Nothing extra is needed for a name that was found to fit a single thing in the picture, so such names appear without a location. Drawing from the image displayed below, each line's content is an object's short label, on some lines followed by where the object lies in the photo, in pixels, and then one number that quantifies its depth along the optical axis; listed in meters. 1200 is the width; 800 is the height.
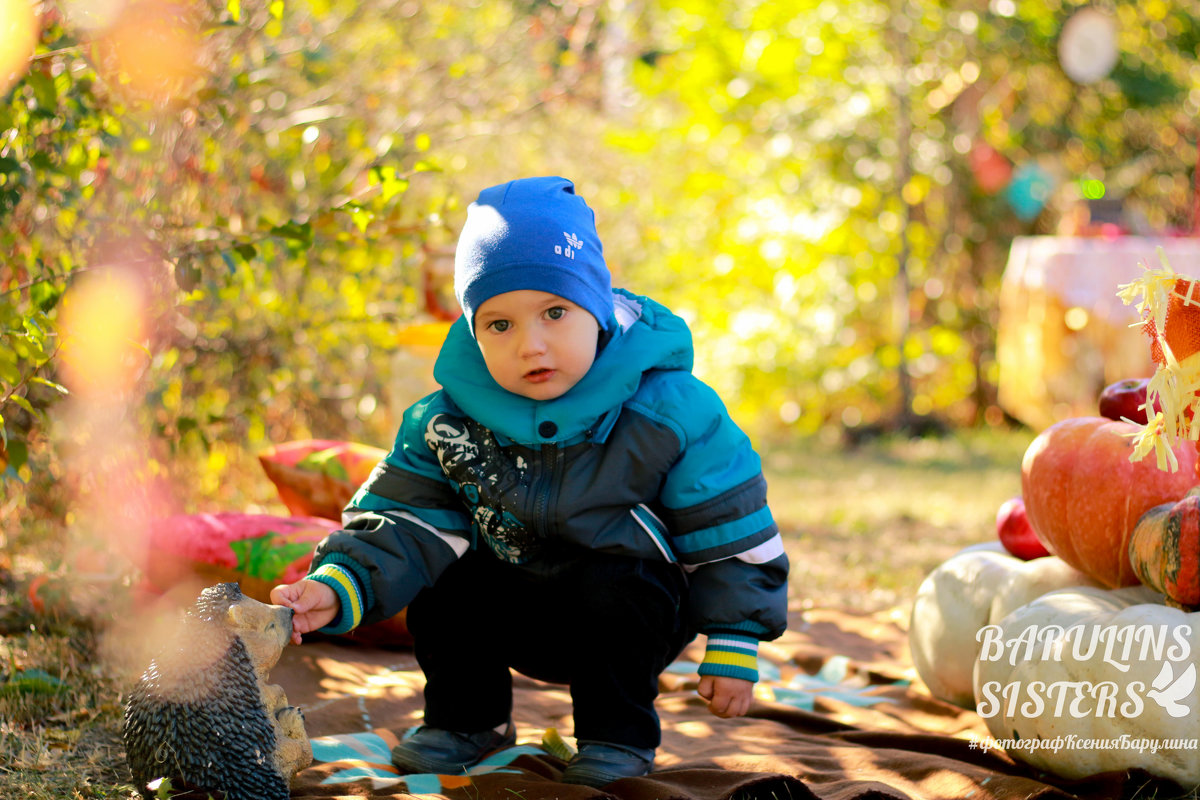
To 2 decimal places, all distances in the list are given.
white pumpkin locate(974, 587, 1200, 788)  1.82
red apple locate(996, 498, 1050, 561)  2.49
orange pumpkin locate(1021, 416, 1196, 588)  2.09
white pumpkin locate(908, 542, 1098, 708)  2.32
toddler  1.92
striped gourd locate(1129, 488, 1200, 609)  1.90
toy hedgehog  1.66
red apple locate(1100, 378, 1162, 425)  2.24
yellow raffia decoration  1.81
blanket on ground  1.85
